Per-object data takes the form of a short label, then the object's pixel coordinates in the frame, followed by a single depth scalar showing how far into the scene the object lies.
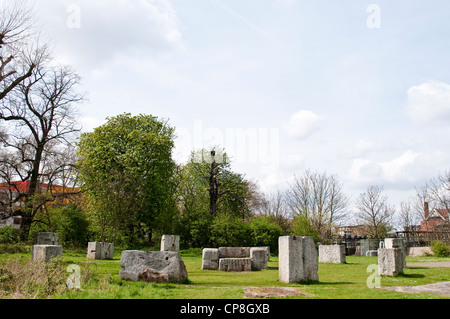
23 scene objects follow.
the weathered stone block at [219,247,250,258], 18.16
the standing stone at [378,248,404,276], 12.84
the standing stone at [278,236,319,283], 10.86
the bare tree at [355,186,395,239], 45.91
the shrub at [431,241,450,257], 28.84
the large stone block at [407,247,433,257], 30.78
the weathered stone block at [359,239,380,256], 33.41
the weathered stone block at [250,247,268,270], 16.25
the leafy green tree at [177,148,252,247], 30.84
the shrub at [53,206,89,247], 26.73
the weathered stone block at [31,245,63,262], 12.09
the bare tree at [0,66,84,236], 26.39
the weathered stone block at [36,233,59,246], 18.77
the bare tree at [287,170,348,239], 43.69
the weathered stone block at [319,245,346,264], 21.33
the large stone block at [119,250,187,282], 10.31
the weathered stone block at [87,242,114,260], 19.66
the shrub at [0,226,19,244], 24.56
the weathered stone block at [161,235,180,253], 21.17
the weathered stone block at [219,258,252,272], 15.85
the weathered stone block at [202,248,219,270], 16.41
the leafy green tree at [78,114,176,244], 27.72
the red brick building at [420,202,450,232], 40.33
